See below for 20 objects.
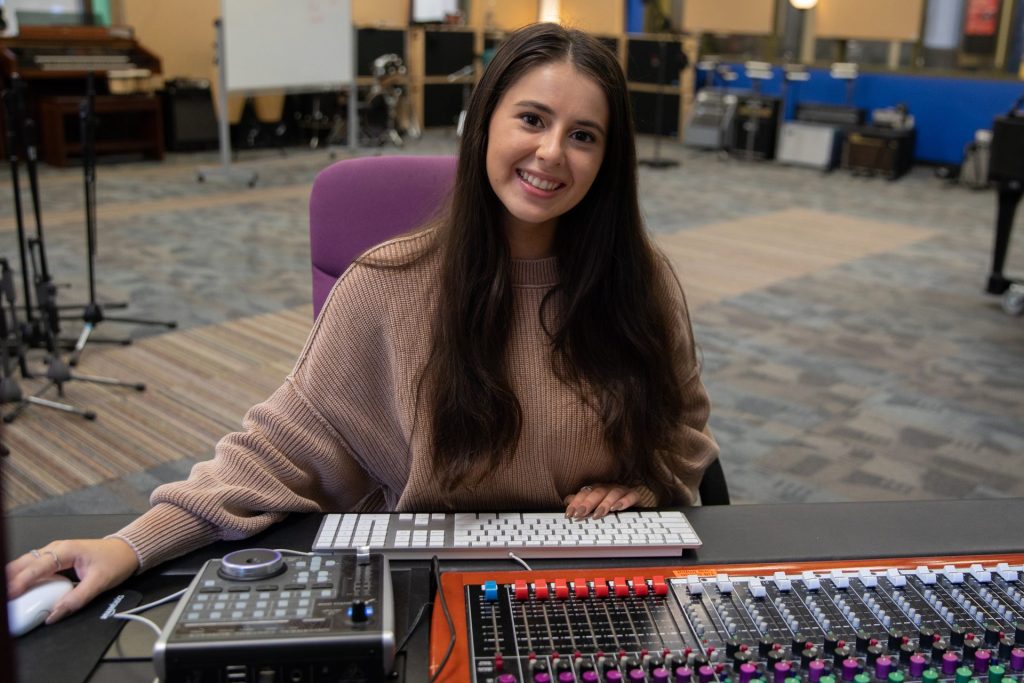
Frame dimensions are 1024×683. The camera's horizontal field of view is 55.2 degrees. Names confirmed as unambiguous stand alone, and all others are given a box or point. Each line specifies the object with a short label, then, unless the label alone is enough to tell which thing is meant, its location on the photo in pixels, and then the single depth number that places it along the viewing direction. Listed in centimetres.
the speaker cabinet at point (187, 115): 805
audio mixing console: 80
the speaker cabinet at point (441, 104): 1012
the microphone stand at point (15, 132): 300
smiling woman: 114
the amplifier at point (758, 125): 869
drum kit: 896
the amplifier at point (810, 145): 830
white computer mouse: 86
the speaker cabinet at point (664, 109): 983
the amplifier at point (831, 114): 835
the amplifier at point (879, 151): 792
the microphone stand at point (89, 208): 326
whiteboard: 679
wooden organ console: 709
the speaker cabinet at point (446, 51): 1000
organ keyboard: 706
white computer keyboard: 101
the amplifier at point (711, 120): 890
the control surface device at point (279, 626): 74
